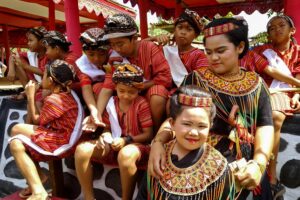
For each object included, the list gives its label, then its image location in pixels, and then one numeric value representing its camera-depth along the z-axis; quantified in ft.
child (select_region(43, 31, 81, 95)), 11.28
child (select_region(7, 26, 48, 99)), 12.34
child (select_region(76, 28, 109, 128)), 9.61
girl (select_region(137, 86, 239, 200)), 5.40
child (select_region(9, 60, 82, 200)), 8.49
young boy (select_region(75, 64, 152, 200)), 7.38
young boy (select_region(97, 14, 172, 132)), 8.59
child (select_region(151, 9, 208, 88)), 10.07
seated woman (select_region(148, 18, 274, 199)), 6.47
